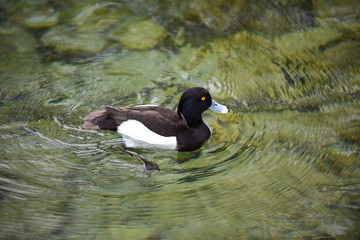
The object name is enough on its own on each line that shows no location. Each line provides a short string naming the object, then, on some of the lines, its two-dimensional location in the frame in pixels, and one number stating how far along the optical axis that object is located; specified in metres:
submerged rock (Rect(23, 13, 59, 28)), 13.34
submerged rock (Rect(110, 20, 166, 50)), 12.79
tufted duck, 9.26
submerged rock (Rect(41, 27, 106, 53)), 12.50
